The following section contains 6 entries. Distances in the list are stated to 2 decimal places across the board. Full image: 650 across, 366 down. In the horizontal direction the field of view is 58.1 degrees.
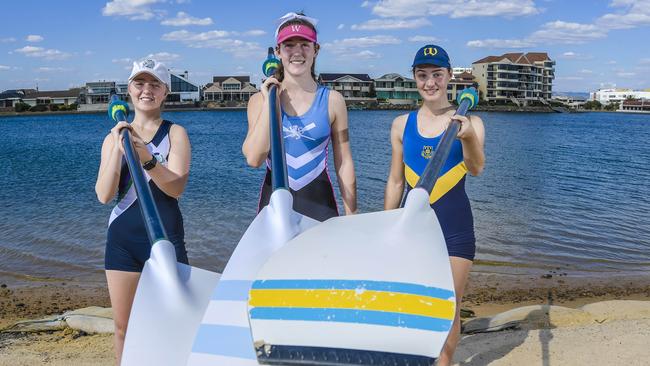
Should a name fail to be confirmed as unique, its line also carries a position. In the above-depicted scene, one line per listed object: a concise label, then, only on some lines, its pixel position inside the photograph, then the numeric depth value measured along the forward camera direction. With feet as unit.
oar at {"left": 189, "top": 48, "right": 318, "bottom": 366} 5.16
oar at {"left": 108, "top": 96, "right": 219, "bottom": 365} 5.38
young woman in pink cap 8.87
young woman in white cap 9.20
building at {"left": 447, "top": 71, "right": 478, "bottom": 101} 263.78
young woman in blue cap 9.52
